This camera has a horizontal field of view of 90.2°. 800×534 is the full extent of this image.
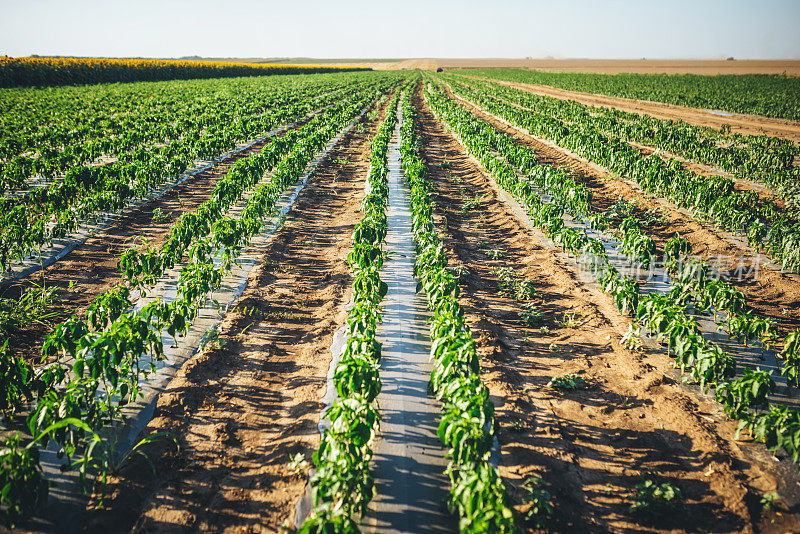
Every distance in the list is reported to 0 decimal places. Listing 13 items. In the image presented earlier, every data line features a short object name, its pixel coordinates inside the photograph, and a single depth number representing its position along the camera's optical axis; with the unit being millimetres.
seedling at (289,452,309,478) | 4266
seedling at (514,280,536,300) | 8131
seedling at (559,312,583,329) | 7176
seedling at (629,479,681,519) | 3959
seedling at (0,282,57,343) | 6301
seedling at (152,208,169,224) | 11008
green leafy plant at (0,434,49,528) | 3354
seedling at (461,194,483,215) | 12898
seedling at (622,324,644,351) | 6387
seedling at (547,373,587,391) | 5707
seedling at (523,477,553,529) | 3801
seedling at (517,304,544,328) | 7243
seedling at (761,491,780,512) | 3987
